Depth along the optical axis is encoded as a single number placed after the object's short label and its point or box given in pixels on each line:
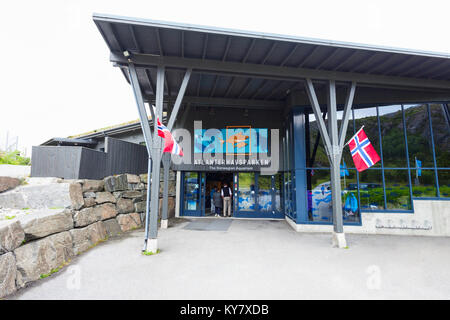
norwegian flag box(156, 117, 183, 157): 6.07
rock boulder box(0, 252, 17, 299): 3.71
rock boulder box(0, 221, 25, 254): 3.84
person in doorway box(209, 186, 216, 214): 12.77
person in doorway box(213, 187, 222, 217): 12.12
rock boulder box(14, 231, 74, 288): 4.16
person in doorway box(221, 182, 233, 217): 12.01
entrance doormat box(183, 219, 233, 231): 9.20
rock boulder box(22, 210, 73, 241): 4.50
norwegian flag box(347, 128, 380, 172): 6.54
